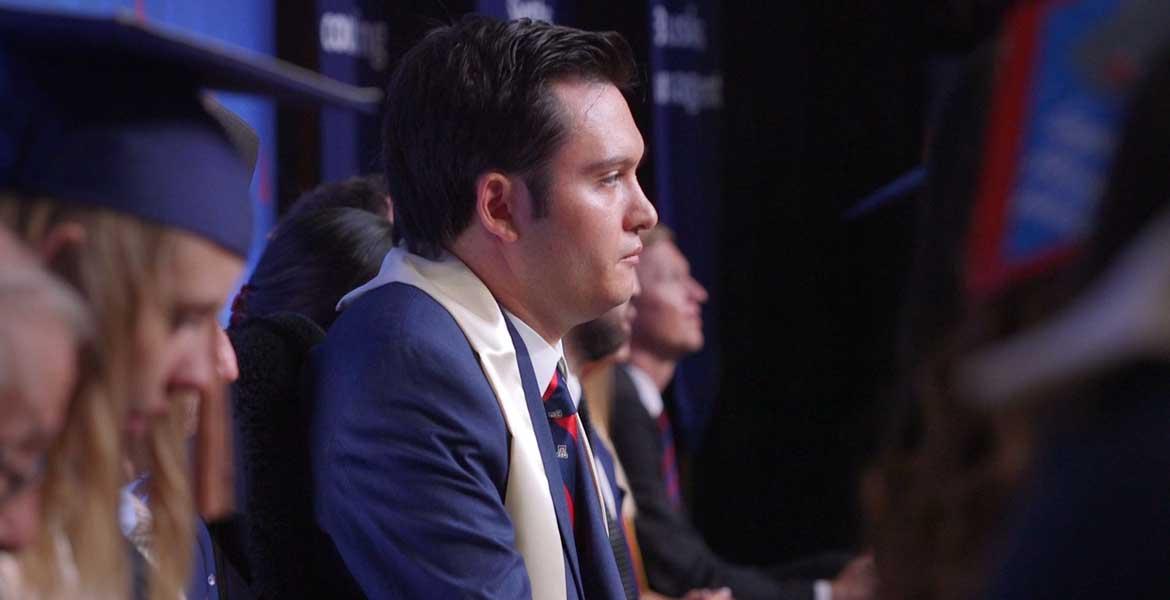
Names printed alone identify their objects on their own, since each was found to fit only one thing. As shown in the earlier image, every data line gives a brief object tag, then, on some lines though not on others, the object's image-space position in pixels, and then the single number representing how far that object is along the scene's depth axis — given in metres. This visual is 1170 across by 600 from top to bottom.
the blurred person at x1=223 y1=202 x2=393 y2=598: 4.99
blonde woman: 4.33
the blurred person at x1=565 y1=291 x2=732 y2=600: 5.50
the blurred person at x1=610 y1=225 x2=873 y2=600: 5.89
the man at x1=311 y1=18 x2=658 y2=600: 4.93
